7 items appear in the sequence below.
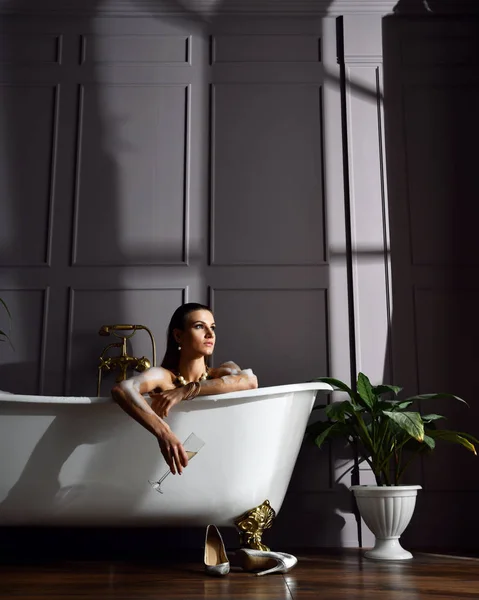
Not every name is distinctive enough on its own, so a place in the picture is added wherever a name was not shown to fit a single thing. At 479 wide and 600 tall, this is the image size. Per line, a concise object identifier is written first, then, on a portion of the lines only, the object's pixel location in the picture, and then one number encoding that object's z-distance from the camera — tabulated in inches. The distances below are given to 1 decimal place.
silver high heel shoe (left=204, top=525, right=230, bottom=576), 70.1
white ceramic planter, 83.4
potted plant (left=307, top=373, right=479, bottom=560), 83.4
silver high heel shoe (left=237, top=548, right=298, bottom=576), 70.7
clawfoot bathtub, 73.6
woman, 69.6
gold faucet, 98.2
